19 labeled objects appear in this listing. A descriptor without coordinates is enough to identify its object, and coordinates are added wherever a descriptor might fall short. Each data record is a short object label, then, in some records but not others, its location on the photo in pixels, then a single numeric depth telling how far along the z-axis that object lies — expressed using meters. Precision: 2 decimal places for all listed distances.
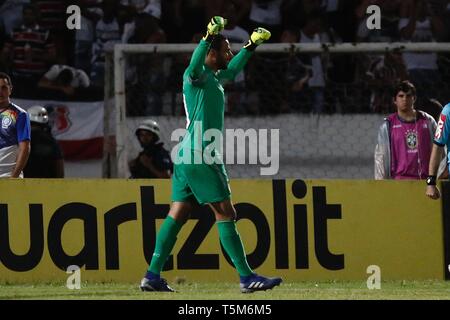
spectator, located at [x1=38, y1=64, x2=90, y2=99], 16.77
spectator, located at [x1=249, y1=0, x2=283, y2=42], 17.31
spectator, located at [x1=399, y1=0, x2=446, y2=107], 17.06
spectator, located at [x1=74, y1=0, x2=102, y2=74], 16.92
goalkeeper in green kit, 10.86
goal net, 15.13
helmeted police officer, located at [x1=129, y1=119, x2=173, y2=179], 15.01
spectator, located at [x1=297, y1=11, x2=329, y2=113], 16.20
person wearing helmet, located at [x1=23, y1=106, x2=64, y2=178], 14.82
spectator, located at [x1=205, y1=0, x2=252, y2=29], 17.12
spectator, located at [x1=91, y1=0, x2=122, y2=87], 16.86
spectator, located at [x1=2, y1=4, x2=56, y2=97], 16.81
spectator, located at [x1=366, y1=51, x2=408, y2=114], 16.05
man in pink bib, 13.05
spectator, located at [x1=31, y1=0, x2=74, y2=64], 16.94
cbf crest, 13.07
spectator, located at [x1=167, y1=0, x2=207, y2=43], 17.14
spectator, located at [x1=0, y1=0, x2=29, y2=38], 16.97
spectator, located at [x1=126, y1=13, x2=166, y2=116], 15.84
